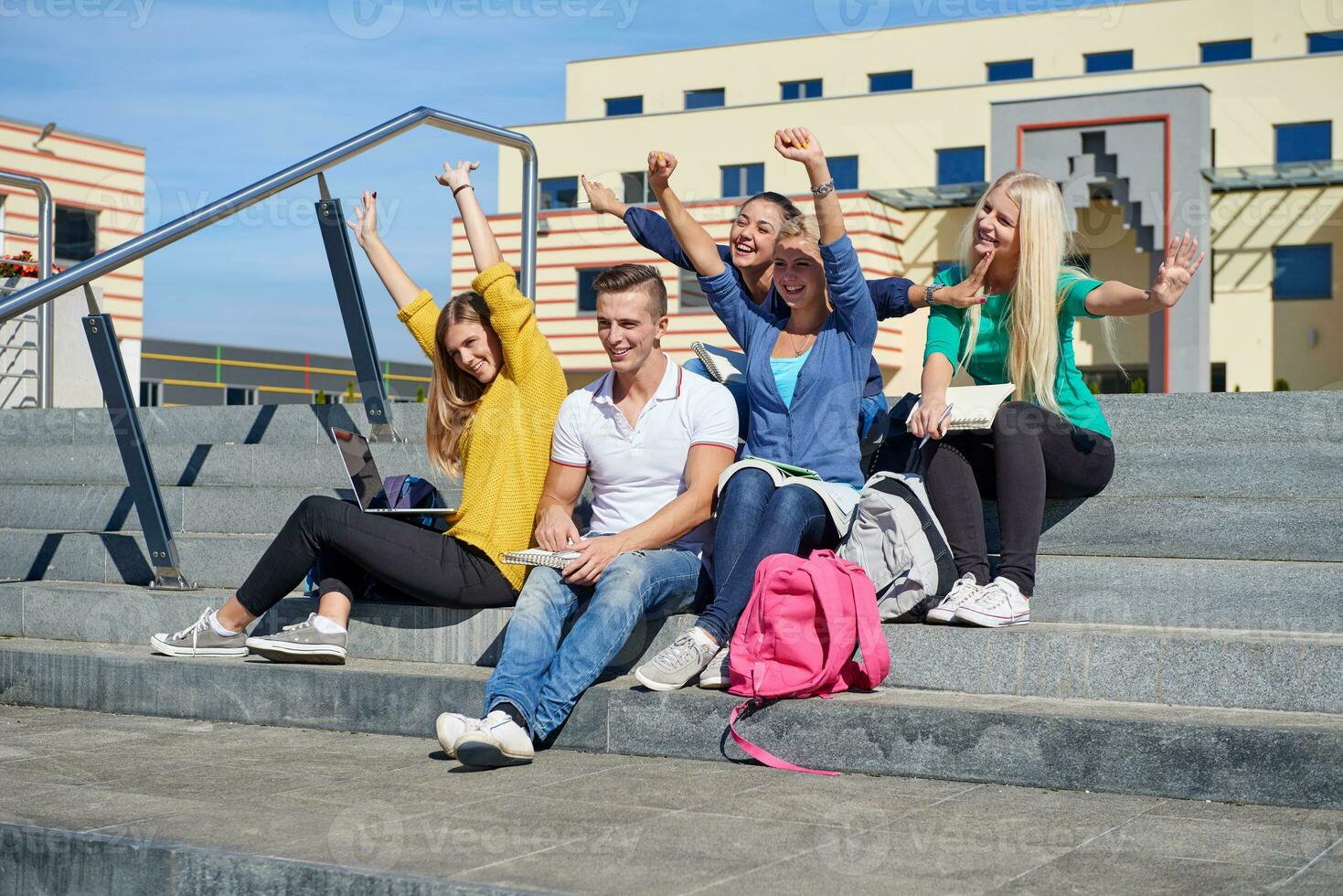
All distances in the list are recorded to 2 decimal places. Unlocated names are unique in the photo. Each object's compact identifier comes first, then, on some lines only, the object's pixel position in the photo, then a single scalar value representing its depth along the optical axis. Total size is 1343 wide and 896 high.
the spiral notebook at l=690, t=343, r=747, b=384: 5.27
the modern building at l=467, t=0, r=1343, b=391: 24.92
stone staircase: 3.54
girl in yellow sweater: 4.74
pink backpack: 3.91
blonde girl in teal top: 4.41
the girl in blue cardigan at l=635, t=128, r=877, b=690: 4.21
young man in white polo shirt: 4.15
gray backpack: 4.29
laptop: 4.99
